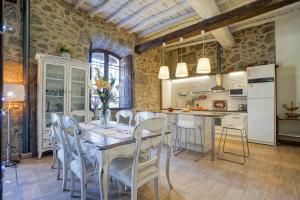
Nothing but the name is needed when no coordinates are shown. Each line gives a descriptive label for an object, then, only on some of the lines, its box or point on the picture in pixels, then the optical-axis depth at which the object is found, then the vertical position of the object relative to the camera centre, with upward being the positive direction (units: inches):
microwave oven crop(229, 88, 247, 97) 193.4 +9.3
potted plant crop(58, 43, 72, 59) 138.7 +41.5
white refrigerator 166.6 -4.2
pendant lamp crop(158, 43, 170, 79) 152.4 +25.5
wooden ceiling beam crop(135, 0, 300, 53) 110.3 +63.0
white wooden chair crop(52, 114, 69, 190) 73.2 -25.3
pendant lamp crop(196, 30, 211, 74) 132.3 +27.0
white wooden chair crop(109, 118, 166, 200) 58.5 -26.8
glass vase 94.8 -9.7
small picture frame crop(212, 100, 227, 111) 213.5 -6.4
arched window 195.5 +37.4
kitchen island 127.3 -22.7
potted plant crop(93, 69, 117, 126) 86.7 +5.4
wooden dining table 57.4 -16.0
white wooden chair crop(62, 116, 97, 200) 63.3 -24.4
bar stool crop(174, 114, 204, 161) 134.2 -25.8
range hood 197.5 +29.6
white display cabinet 123.6 +9.2
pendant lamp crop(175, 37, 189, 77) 145.4 +26.1
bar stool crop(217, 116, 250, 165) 183.2 -23.2
